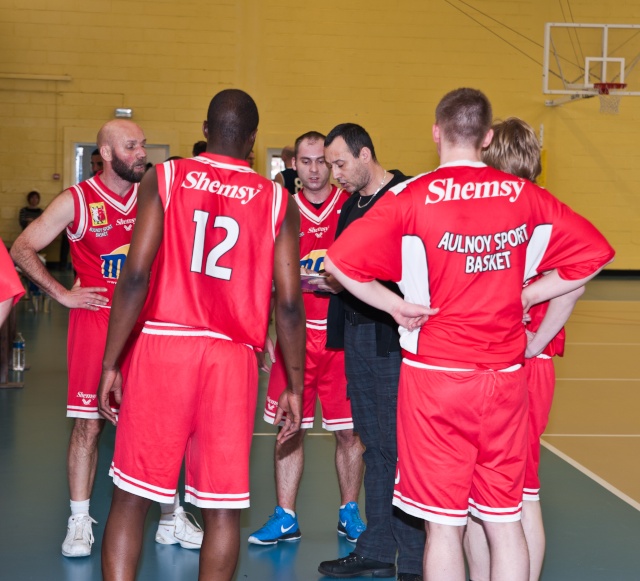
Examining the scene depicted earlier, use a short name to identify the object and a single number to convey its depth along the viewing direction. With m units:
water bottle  8.59
